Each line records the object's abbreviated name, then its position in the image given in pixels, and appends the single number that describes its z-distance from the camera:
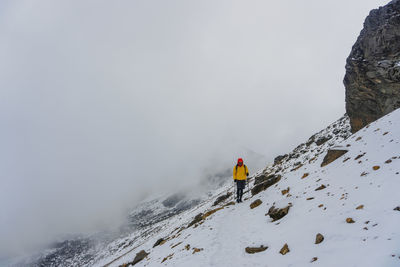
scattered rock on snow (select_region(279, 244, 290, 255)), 7.84
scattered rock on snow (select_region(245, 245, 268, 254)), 8.98
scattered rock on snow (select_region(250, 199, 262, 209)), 15.86
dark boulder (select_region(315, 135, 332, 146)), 34.81
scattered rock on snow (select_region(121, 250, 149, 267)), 19.62
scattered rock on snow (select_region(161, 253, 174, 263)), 13.57
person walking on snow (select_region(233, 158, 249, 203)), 19.52
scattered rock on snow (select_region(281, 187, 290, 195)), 14.76
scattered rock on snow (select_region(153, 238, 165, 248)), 22.30
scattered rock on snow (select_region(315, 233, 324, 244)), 7.34
